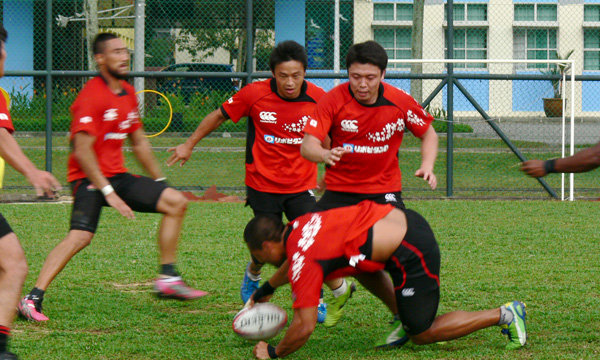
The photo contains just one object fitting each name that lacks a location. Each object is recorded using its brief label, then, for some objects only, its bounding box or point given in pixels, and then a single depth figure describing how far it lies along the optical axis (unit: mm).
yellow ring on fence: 28578
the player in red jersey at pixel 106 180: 12312
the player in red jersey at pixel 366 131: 11516
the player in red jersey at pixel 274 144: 13391
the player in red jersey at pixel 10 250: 9227
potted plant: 28159
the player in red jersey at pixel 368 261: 9758
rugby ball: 10852
